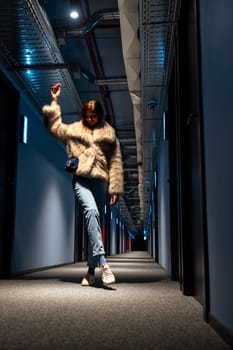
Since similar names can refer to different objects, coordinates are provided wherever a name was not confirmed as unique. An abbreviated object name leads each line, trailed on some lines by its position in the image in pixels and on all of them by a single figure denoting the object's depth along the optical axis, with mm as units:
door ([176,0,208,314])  2459
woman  2971
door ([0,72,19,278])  4289
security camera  5188
